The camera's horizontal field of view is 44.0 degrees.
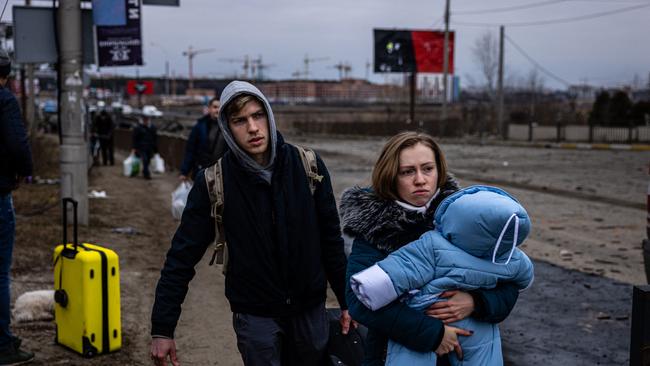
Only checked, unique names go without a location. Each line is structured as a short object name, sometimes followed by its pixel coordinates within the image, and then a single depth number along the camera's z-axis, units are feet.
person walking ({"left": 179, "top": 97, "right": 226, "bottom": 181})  31.14
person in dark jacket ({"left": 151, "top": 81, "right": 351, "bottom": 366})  10.68
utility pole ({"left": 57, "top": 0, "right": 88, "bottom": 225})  34.55
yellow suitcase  17.67
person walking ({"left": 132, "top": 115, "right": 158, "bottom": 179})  68.90
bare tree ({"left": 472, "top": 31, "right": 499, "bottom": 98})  247.50
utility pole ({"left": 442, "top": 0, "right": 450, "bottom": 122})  159.22
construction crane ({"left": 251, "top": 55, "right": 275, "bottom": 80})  527.27
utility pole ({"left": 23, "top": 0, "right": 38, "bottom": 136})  69.41
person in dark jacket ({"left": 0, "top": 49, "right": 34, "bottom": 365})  16.11
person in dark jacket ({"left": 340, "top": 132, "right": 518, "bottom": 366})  8.61
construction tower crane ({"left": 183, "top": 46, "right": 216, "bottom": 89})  600.76
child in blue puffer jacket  8.33
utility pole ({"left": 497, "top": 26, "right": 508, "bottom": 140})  162.09
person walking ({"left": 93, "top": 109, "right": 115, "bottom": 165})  85.76
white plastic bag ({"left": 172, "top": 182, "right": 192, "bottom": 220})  33.94
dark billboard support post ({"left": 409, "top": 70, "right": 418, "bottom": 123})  162.75
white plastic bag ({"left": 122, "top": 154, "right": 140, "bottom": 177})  71.15
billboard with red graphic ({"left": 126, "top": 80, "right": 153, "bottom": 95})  281.76
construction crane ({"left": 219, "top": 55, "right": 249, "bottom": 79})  577.63
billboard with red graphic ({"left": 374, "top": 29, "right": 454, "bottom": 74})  187.73
